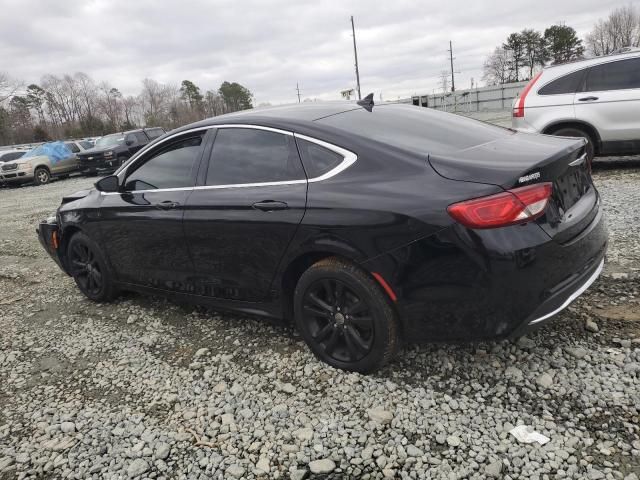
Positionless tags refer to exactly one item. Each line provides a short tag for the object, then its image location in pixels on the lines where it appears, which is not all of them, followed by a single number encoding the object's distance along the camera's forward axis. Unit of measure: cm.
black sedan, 239
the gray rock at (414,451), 228
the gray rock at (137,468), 240
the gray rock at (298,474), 226
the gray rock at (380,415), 254
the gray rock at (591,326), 309
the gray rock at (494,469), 211
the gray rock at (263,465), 233
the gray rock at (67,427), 279
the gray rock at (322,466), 227
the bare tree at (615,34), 6900
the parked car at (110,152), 1867
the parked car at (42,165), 1883
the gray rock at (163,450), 249
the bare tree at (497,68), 7281
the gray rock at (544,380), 263
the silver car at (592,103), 697
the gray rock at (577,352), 284
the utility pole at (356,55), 4088
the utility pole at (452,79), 7304
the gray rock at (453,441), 231
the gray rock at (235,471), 231
